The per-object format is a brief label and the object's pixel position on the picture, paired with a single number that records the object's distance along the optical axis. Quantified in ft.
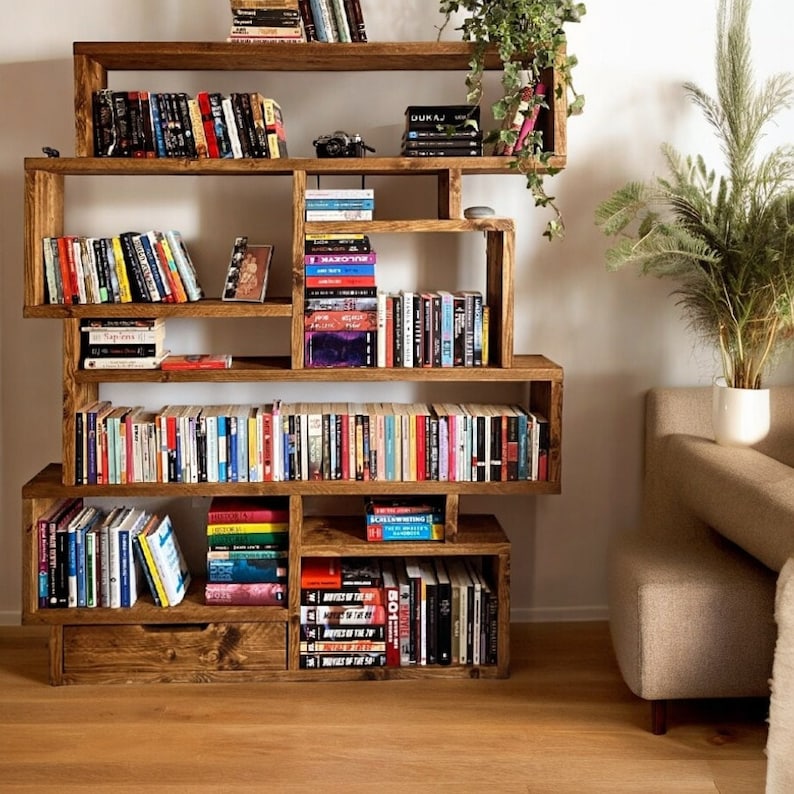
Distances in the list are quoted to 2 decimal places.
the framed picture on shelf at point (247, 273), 9.57
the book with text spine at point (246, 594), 9.63
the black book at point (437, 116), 9.37
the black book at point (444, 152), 9.40
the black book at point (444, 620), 9.68
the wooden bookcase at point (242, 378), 9.26
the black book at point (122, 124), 9.30
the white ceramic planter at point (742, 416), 9.48
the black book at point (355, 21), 9.30
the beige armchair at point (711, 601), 8.18
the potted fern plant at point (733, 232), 9.15
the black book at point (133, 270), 9.39
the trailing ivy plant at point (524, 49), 8.87
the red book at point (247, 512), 9.70
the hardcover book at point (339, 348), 9.47
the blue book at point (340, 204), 9.45
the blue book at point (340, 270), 9.41
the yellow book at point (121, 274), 9.37
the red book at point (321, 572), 9.64
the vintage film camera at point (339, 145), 9.53
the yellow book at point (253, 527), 9.69
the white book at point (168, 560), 9.52
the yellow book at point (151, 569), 9.47
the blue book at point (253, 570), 9.68
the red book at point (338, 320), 9.44
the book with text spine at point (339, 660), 9.67
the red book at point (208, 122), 9.28
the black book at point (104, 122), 9.32
